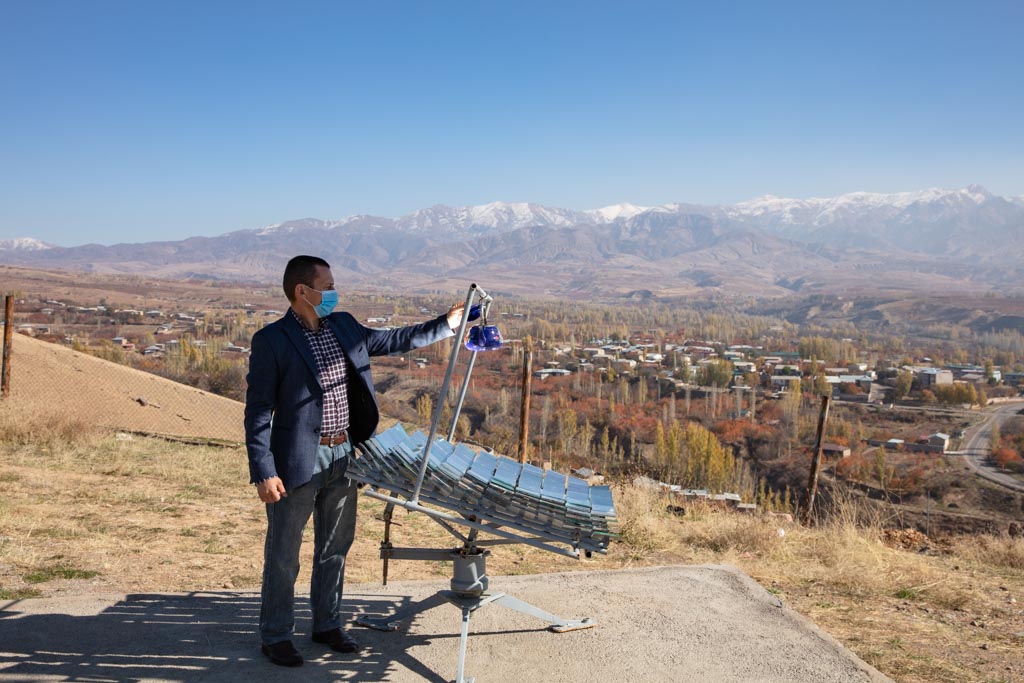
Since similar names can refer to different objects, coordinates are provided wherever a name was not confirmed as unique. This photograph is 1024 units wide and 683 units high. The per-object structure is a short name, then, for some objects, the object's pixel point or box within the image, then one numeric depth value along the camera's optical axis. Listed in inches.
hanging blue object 160.7
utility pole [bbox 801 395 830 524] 454.6
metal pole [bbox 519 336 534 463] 392.8
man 159.6
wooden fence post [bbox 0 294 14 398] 481.4
